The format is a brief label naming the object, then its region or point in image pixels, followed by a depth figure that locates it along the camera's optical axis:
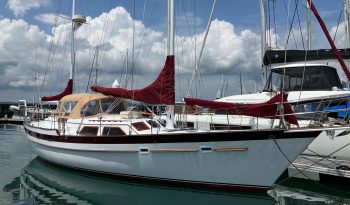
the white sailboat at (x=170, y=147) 9.82
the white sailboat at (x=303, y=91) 12.48
